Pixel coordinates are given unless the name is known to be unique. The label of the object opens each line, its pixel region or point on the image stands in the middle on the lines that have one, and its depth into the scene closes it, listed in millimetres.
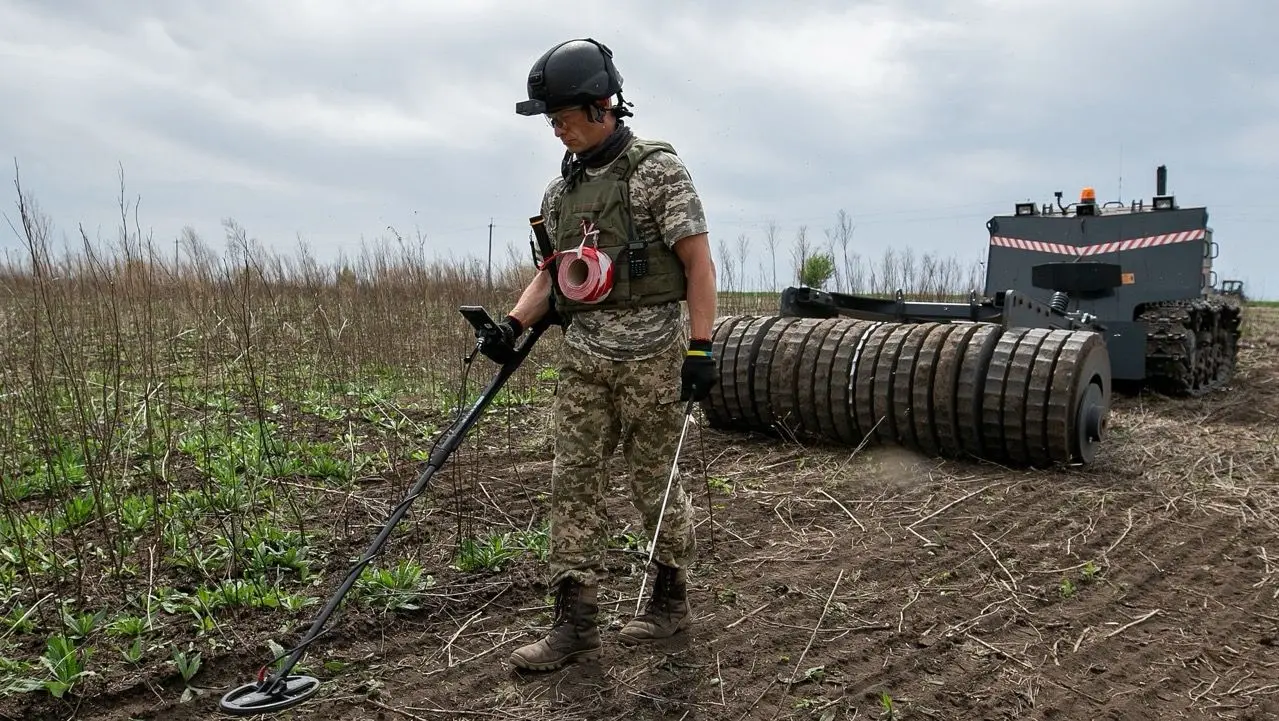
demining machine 5582
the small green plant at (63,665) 2928
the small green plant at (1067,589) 3911
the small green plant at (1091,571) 4098
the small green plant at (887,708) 2887
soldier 3148
